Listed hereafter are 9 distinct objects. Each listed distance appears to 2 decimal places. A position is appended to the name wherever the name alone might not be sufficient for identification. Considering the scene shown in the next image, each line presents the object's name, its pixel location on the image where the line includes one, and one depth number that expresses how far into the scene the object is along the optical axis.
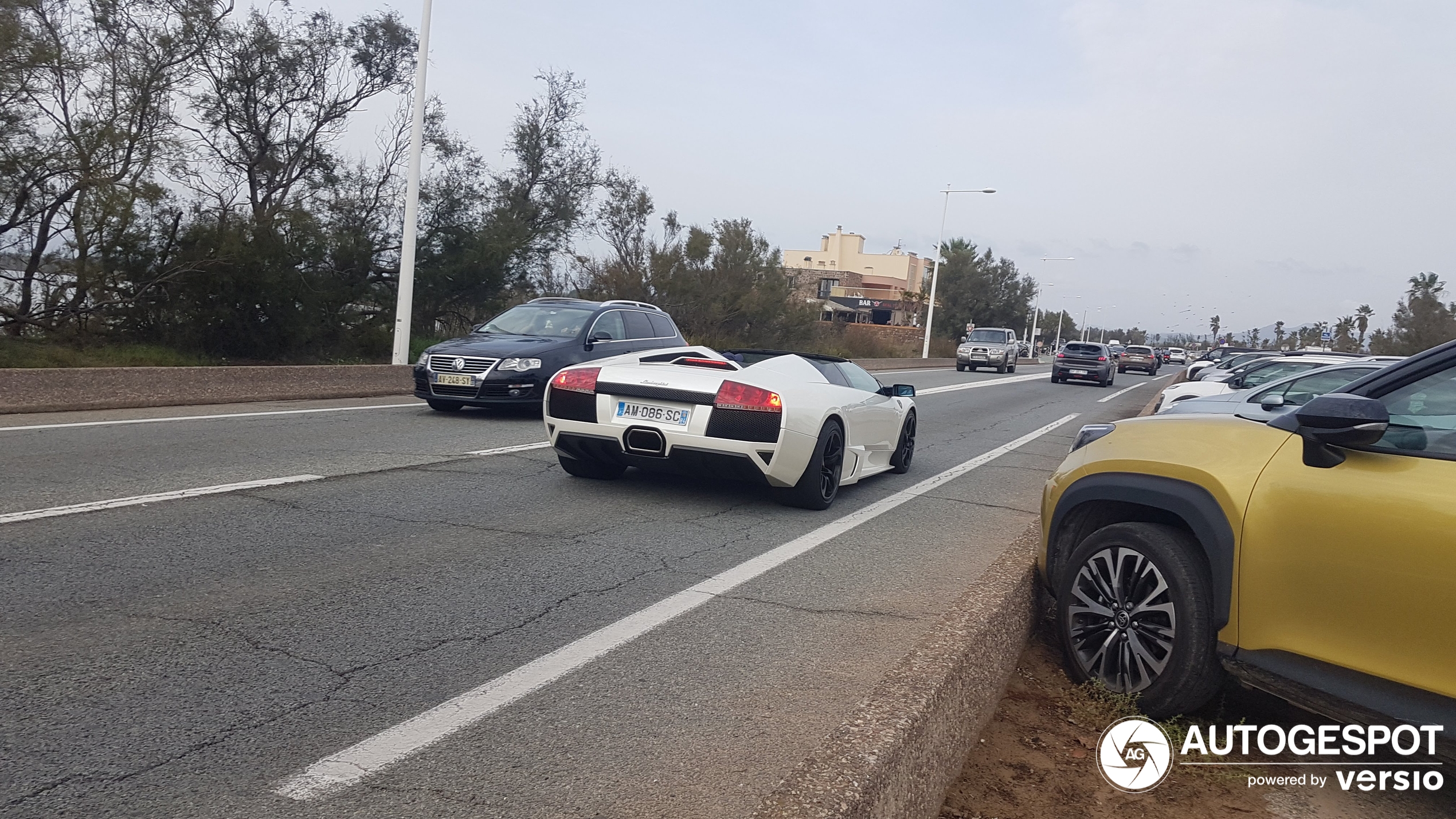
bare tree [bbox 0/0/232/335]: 14.09
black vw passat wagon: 12.39
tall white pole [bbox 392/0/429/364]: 17.17
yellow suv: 3.00
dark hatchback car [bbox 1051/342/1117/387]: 34.41
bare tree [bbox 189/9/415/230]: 20.11
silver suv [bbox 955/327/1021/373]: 41.47
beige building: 92.06
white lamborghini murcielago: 7.01
